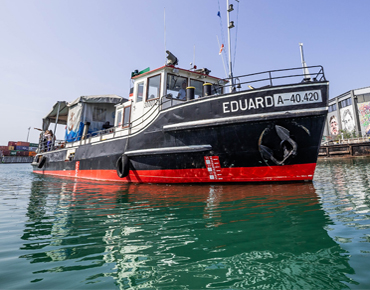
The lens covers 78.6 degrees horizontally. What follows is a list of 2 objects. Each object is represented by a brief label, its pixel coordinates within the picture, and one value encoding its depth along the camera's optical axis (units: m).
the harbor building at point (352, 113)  36.28
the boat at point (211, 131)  5.91
